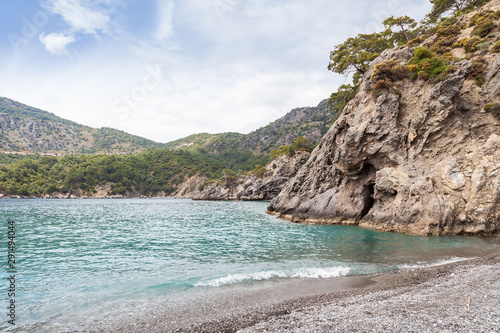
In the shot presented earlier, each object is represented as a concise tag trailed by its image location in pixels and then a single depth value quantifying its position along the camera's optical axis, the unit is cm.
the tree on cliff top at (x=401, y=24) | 4194
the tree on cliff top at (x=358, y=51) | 4119
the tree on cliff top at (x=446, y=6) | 4569
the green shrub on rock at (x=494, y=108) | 2252
